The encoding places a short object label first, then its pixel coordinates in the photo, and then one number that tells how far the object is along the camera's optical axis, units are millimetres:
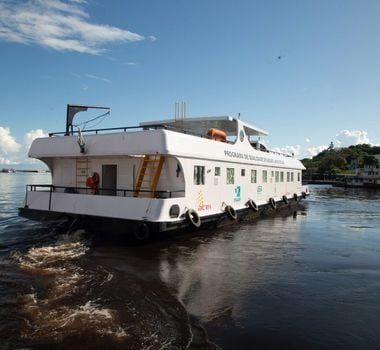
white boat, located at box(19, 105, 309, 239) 11633
